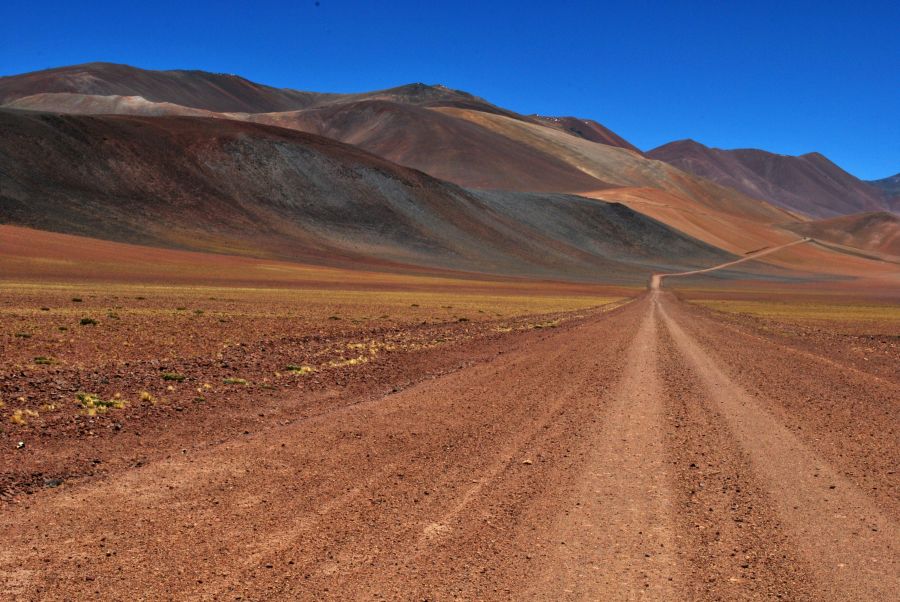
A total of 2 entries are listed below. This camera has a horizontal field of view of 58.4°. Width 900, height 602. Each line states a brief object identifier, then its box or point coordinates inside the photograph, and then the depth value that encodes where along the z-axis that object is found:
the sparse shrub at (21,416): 11.45
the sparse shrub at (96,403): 12.47
